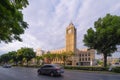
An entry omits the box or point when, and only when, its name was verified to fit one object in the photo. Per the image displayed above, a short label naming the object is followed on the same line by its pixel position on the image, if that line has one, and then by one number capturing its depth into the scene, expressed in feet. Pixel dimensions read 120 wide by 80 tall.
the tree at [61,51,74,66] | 113.09
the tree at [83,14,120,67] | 49.30
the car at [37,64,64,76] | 32.98
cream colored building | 160.43
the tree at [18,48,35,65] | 114.47
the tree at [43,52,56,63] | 123.81
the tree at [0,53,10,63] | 163.92
